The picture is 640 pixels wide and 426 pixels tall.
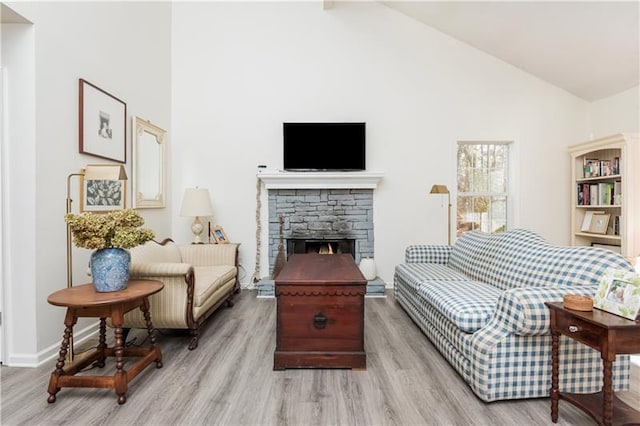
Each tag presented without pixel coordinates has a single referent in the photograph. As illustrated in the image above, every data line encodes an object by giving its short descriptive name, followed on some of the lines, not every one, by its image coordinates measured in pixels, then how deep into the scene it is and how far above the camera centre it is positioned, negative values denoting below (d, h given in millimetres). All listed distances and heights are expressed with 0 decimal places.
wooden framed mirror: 3738 +545
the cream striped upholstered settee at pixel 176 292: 2498 -728
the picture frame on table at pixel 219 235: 4363 -377
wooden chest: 2236 -814
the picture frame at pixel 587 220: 4273 -127
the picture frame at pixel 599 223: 3986 -159
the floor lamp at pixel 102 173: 2240 +245
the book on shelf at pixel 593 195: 4135 +207
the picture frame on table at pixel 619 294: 1447 -398
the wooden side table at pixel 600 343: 1381 -606
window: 4703 +361
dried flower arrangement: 1943 -144
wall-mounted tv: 4402 +915
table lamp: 4086 +37
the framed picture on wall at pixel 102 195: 2829 +115
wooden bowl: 1569 -460
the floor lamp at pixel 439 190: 3971 +248
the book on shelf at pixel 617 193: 3768 +217
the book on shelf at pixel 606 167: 3891 +542
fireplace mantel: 4316 +405
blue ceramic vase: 1994 -390
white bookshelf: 3609 +262
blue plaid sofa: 1814 -710
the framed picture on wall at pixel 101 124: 2818 +817
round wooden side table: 1852 -672
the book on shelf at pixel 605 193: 3896 +223
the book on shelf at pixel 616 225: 3869 -172
